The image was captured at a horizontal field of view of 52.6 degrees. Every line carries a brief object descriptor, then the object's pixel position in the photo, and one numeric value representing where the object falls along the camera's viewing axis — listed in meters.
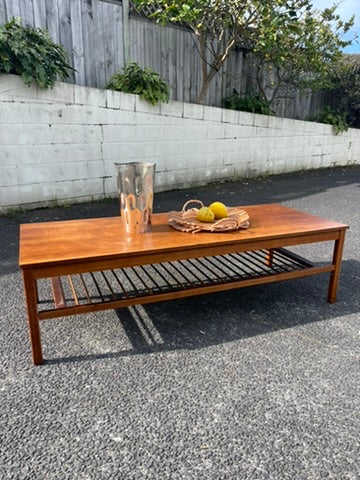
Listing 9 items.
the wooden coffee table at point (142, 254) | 1.60
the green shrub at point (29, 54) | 3.61
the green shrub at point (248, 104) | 6.18
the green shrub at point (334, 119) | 7.13
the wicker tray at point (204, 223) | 1.98
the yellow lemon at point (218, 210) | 2.14
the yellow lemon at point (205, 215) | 2.06
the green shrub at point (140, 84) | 4.60
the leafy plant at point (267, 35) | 4.73
